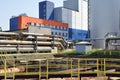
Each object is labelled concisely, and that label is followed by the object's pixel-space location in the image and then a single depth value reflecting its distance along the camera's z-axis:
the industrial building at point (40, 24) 50.59
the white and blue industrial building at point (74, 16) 67.62
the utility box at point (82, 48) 36.19
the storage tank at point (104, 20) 51.34
